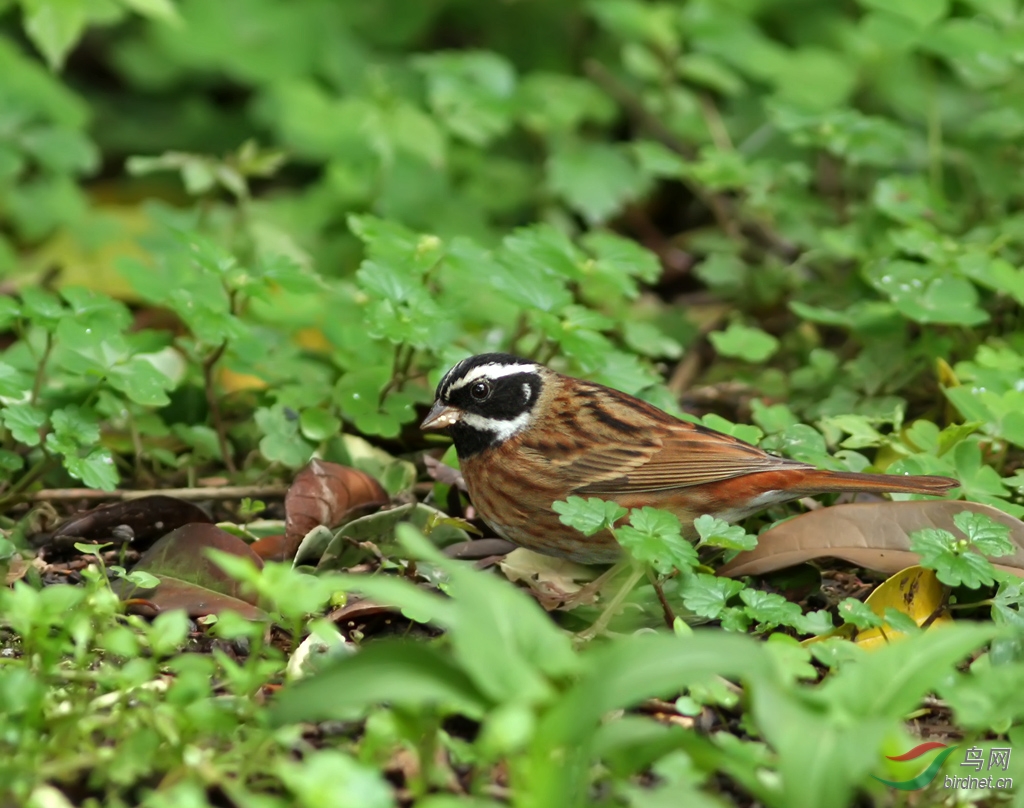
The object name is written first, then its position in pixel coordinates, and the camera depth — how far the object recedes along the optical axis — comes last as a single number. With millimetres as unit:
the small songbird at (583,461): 8531
